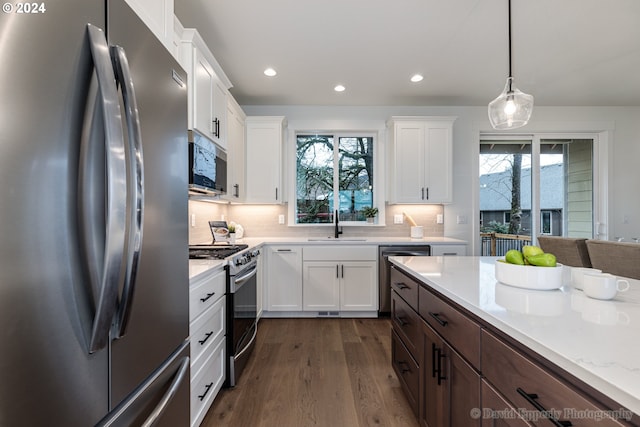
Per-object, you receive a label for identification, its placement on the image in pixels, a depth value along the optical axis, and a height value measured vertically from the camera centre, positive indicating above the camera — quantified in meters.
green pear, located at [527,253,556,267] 1.10 -0.18
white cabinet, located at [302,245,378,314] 3.31 -0.76
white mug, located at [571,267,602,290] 1.09 -0.24
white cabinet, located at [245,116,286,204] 3.57 +0.66
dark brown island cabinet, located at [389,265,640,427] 0.60 -0.50
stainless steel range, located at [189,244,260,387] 1.94 -0.67
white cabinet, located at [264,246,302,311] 3.30 -0.78
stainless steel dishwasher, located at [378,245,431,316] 3.29 -0.52
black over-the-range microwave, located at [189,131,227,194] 1.96 +0.36
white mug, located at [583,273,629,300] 0.98 -0.25
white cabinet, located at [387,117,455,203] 3.64 +0.71
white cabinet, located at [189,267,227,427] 1.44 -0.71
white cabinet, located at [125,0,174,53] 1.14 +0.87
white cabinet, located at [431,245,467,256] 3.33 -0.42
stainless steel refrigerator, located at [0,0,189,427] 0.49 -0.01
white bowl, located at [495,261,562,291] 1.08 -0.24
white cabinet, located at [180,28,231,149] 1.98 +0.98
